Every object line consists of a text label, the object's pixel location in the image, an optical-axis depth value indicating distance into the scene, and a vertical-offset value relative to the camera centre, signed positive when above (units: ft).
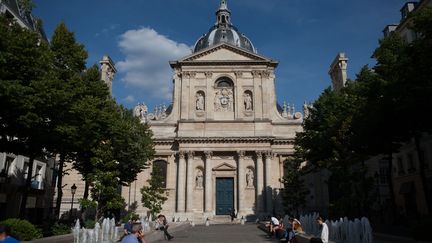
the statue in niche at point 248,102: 156.76 +44.22
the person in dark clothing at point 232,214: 139.10 -1.89
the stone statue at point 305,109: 158.92 +41.81
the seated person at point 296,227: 54.15 -2.49
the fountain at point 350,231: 46.29 -2.83
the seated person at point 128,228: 33.35 -1.75
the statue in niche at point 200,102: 156.46 +44.12
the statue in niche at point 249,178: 148.36 +12.27
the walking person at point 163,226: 70.03 -3.17
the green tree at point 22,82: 53.72 +18.40
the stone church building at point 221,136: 145.89 +28.41
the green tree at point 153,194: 119.85 +4.83
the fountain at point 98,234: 54.28 -3.91
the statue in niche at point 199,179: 148.87 +11.59
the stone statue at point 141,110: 162.51 +42.55
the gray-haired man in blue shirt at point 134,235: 26.61 -1.98
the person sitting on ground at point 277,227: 70.45 -3.32
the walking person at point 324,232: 40.87 -2.38
